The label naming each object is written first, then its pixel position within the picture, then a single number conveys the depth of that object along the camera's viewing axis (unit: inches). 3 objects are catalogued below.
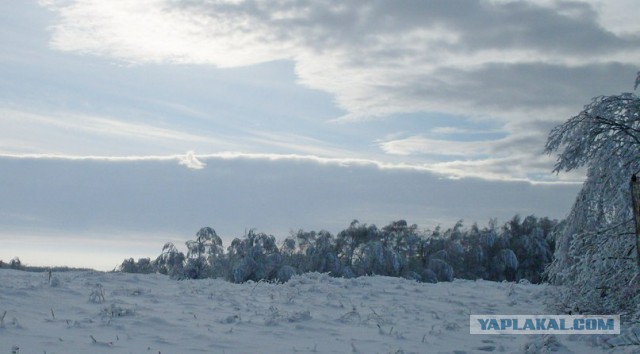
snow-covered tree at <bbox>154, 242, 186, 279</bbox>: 1449.3
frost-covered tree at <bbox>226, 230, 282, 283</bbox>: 1567.4
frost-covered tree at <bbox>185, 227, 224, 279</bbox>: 1454.2
